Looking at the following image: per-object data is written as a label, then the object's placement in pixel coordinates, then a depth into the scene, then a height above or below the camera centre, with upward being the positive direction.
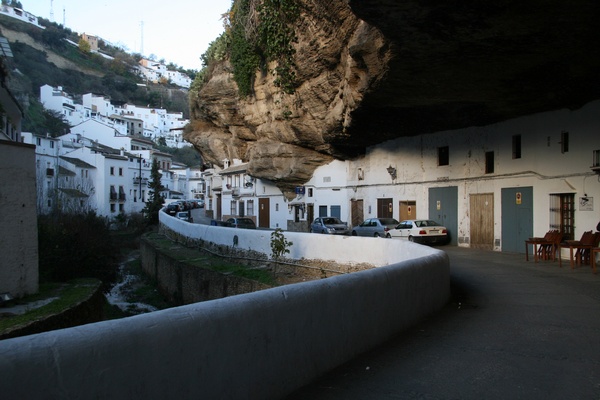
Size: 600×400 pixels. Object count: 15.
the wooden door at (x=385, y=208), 29.14 -0.44
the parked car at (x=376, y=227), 25.66 -1.40
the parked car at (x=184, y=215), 46.87 -1.41
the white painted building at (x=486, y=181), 16.86 +0.96
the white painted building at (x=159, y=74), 177.29 +48.75
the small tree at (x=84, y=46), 145.50 +46.72
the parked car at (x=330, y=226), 28.41 -1.48
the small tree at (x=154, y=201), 52.41 +0.00
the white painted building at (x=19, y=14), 131.36 +51.51
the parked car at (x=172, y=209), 56.07 -0.93
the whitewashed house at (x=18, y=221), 12.72 -0.53
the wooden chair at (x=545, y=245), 15.15 -1.52
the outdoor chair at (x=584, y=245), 13.69 -1.26
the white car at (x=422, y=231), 22.77 -1.45
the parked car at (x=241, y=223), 31.70 -1.44
